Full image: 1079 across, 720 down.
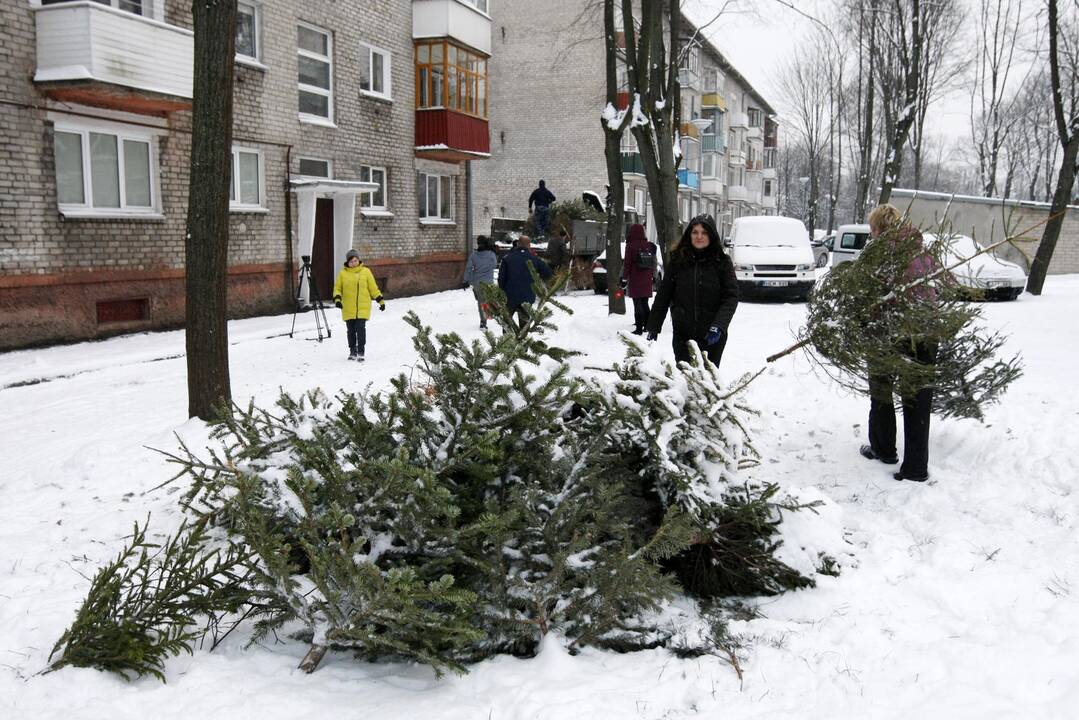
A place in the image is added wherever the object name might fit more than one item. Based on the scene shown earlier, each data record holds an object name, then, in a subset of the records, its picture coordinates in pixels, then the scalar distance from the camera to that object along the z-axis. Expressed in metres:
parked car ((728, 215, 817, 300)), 19.16
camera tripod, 13.79
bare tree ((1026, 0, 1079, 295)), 19.03
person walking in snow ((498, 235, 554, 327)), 12.20
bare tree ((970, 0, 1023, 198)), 40.22
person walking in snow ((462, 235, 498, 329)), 14.36
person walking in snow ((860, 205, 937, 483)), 5.24
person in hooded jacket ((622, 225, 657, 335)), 13.30
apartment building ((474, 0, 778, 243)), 34.12
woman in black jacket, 6.75
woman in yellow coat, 11.20
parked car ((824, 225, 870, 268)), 26.66
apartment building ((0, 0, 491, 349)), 12.09
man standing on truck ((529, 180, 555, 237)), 24.20
